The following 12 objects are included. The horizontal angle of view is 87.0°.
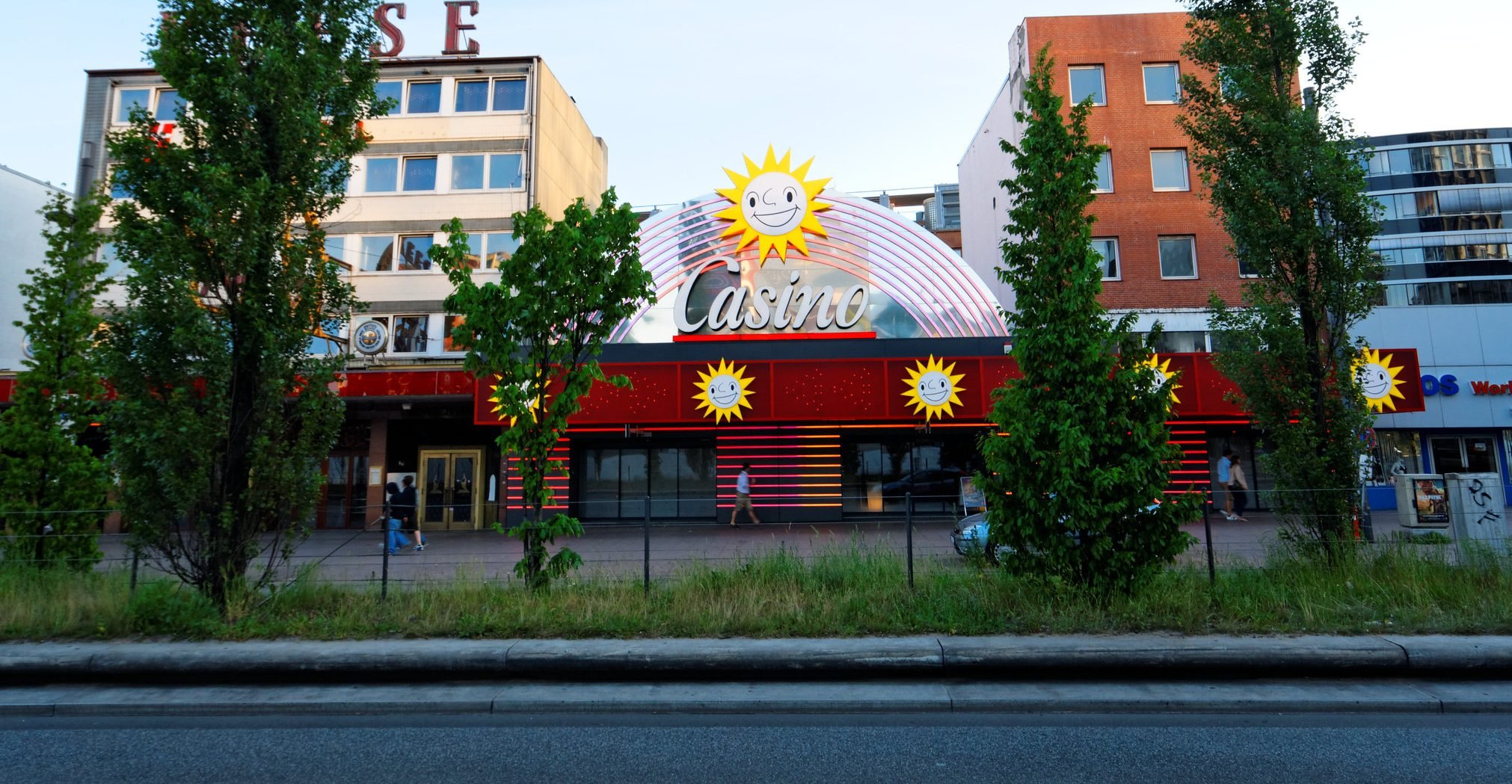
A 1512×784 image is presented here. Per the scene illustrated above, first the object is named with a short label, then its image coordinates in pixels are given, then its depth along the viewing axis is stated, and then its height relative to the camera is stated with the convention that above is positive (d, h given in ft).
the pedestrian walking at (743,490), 66.59 -0.63
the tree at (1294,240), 32.83 +10.17
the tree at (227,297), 27.07 +6.88
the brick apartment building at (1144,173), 78.69 +31.05
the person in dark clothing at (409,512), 53.93 -1.71
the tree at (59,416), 35.09 +3.62
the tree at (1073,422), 26.04 +1.83
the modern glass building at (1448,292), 80.28 +27.25
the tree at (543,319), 28.91 +6.14
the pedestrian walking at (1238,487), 65.00 -0.96
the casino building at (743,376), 65.26 +8.76
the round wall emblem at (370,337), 75.61 +14.29
